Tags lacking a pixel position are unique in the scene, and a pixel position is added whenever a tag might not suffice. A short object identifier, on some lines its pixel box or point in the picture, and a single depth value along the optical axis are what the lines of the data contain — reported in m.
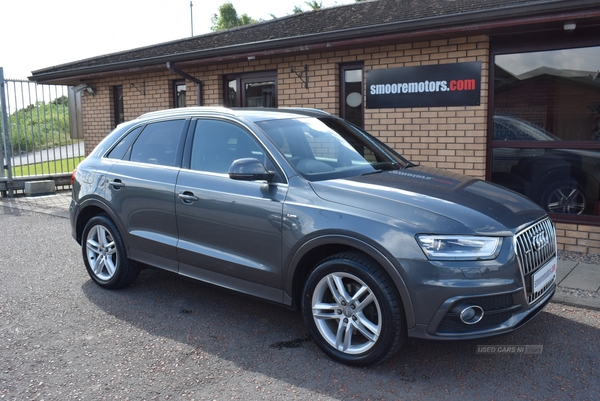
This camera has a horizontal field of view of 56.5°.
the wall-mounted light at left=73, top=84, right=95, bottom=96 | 12.77
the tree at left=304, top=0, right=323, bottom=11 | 45.88
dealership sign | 7.26
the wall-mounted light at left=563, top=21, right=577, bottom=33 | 6.05
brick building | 6.62
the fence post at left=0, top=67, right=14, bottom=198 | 12.21
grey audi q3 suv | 3.46
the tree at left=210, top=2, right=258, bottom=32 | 63.50
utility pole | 75.94
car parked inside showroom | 6.80
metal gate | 12.42
